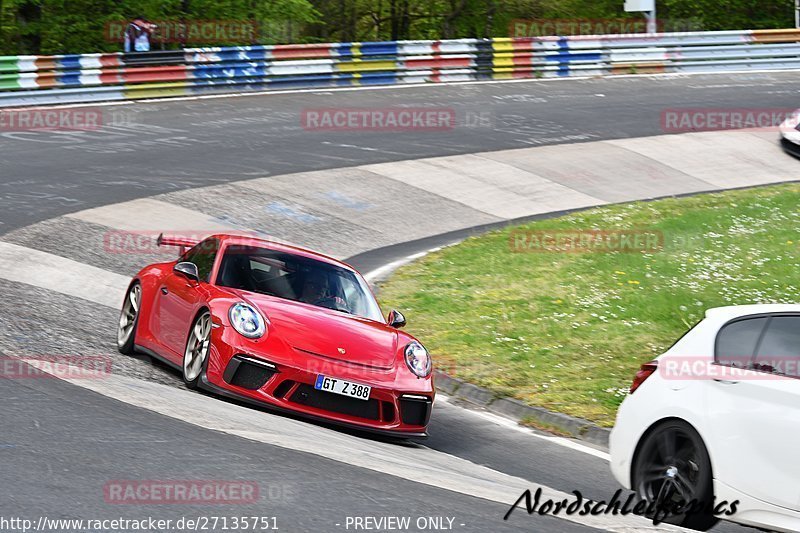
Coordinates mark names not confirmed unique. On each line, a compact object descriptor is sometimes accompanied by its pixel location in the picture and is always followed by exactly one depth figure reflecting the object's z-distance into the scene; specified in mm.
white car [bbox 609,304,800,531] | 12141
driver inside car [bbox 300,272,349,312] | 18734
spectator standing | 53500
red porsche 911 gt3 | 16406
